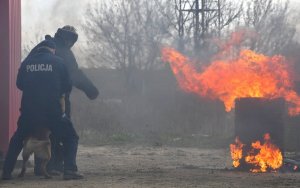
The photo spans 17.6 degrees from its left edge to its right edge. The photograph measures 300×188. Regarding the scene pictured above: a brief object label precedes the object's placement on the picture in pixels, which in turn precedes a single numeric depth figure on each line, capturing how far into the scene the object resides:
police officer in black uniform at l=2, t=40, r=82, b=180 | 13.88
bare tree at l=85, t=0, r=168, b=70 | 50.83
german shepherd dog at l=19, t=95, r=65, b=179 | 14.11
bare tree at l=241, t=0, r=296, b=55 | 43.00
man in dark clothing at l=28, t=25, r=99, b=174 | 15.25
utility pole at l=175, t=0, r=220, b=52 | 49.10
